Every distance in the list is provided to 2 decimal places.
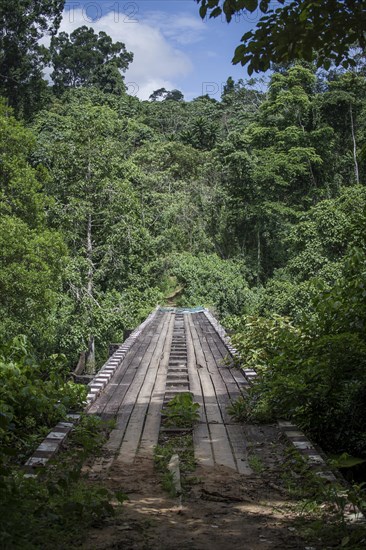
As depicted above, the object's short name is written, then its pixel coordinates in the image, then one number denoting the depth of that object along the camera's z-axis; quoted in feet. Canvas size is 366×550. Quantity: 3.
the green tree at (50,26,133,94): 155.22
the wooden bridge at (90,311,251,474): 14.10
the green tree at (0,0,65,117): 94.32
